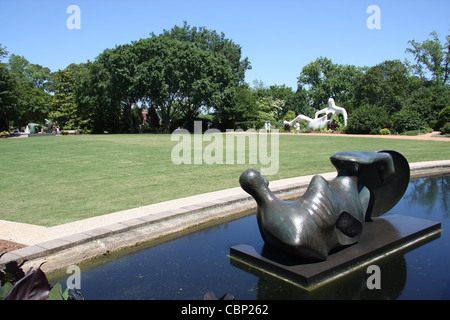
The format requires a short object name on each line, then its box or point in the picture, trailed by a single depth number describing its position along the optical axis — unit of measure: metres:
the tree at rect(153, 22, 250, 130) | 39.34
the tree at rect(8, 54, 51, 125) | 54.13
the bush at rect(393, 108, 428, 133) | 33.50
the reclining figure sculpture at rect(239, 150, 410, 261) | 3.68
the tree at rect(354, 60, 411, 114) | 56.62
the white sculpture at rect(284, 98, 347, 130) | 43.75
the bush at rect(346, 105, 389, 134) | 35.66
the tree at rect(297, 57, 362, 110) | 67.56
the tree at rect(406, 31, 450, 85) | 54.66
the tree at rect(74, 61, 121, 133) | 42.56
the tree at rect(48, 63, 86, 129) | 50.28
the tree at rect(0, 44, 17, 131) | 39.81
